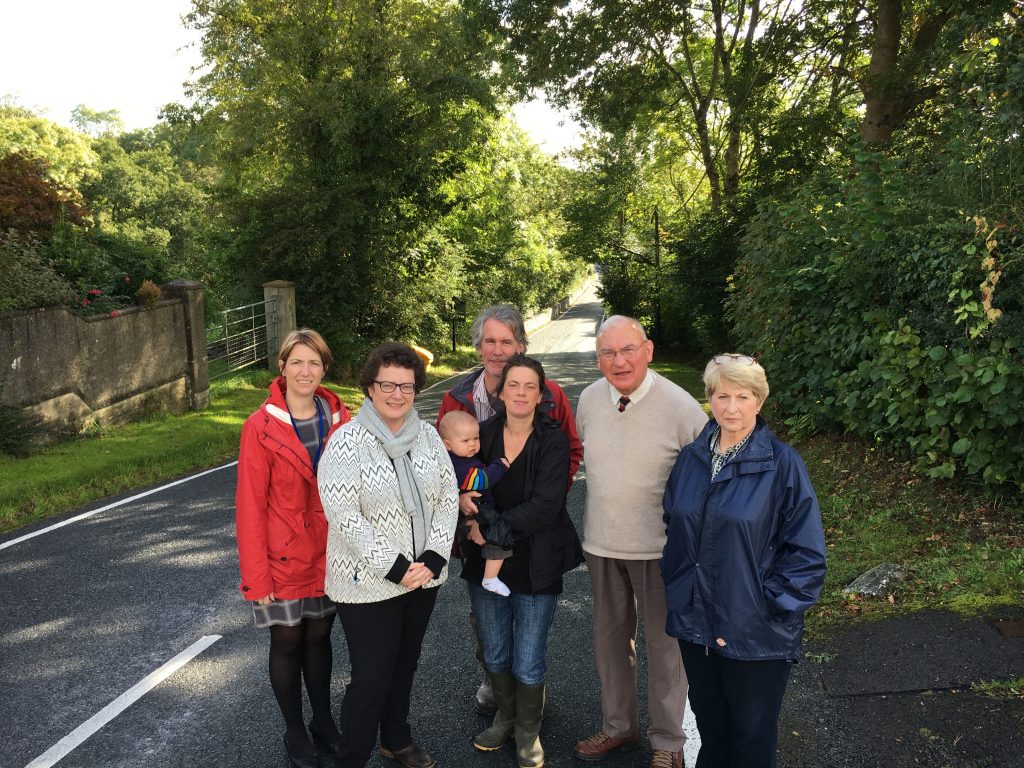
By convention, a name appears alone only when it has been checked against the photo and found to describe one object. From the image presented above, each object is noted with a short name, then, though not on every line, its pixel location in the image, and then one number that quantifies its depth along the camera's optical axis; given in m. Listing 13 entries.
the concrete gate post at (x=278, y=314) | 19.42
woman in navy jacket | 2.84
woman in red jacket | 3.44
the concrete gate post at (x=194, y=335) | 14.62
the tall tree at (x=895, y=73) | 13.19
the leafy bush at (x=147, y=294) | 13.55
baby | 3.47
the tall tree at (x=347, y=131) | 20.19
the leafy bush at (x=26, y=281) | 10.55
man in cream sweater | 3.50
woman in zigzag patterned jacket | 3.20
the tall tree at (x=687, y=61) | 17.83
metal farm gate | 17.34
